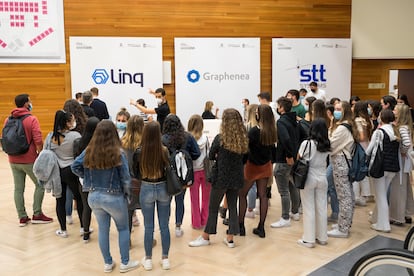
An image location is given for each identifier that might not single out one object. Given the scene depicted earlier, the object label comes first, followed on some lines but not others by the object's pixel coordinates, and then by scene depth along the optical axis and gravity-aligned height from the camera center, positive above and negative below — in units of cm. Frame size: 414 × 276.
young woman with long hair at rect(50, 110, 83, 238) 490 -56
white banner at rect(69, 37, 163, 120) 1052 +68
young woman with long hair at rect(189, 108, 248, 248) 448 -67
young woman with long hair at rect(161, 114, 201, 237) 453 -45
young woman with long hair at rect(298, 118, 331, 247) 464 -97
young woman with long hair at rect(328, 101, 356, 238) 493 -79
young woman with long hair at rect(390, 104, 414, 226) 525 -107
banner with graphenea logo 1124 +56
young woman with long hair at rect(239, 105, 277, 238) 479 -75
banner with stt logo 1198 +80
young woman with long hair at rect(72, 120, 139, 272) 383 -73
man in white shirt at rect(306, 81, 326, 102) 1000 +4
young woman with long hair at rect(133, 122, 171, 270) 397 -84
